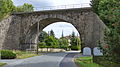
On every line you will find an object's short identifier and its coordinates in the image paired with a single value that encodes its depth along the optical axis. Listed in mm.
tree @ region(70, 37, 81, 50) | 46679
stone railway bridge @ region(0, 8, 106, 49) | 21865
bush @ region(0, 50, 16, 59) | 14876
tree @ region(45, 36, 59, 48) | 46713
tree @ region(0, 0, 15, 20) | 25455
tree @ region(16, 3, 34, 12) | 32308
